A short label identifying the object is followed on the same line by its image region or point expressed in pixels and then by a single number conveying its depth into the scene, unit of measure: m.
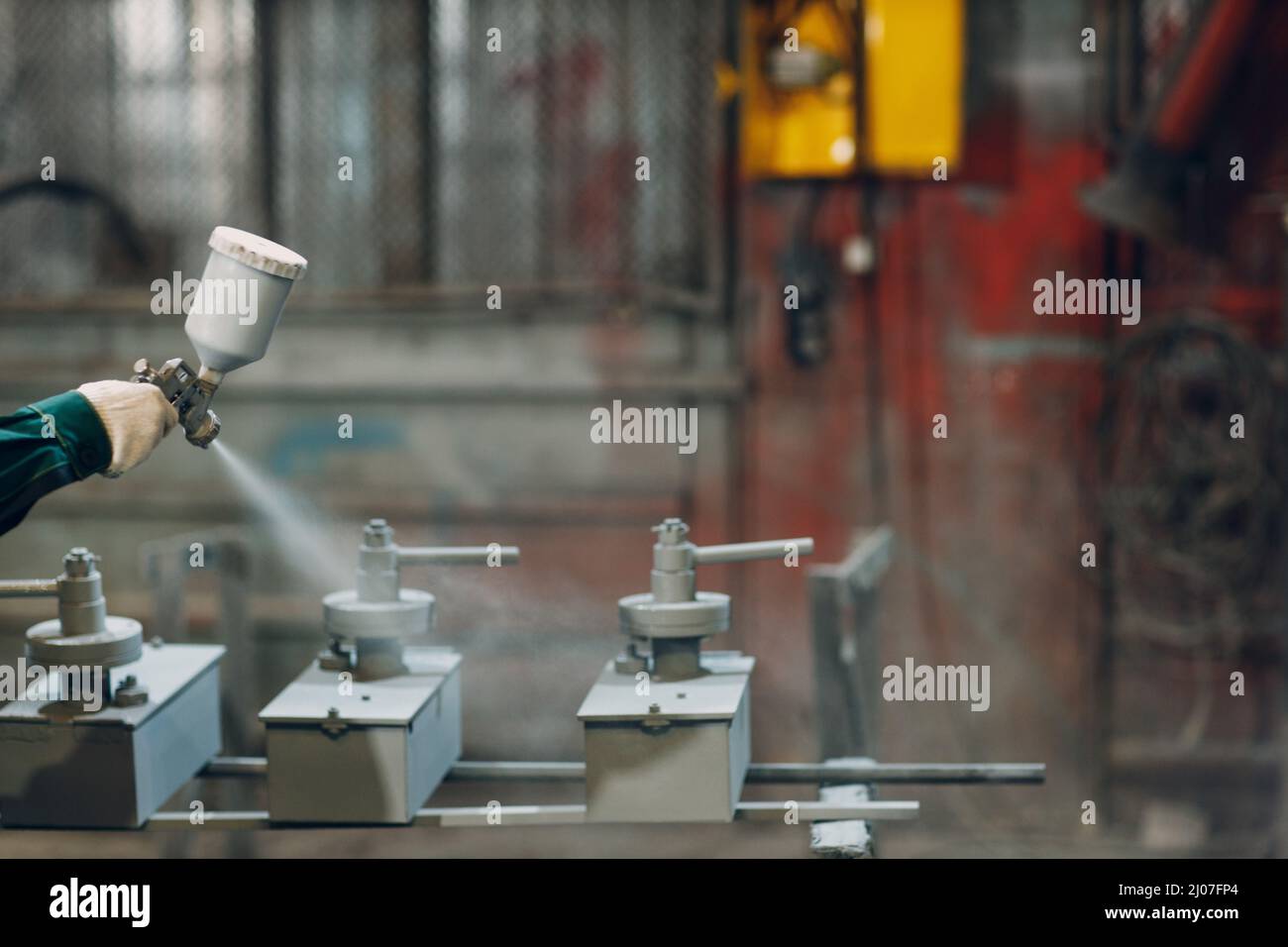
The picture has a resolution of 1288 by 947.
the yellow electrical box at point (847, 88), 4.55
